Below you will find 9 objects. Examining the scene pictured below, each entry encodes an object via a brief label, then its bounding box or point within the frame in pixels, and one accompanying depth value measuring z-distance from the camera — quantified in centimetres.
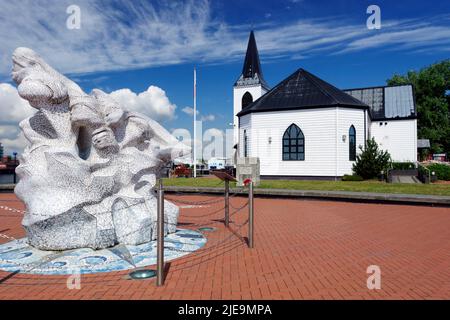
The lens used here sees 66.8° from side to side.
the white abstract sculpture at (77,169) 664
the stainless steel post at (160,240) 508
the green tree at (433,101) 5288
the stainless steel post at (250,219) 742
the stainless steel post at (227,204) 998
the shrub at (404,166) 2812
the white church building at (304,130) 2698
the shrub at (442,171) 2667
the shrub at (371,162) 2539
